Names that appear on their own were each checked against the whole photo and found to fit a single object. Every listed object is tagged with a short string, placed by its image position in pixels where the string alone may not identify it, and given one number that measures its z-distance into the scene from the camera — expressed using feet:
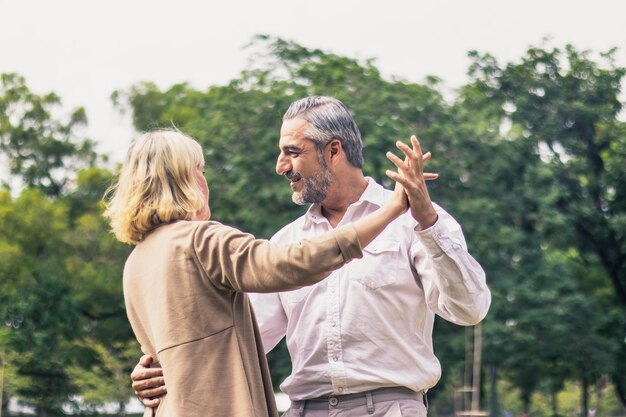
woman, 10.51
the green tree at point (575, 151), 92.17
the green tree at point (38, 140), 115.03
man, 12.32
